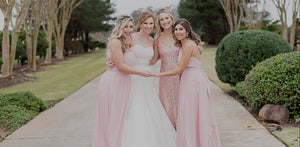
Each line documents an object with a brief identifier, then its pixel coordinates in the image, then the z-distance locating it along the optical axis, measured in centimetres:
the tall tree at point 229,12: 2421
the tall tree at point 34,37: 1686
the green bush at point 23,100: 645
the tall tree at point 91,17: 3256
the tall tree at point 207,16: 3356
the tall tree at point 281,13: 1666
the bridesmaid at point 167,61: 425
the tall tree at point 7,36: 1152
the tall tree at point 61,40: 2574
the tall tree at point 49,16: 2100
